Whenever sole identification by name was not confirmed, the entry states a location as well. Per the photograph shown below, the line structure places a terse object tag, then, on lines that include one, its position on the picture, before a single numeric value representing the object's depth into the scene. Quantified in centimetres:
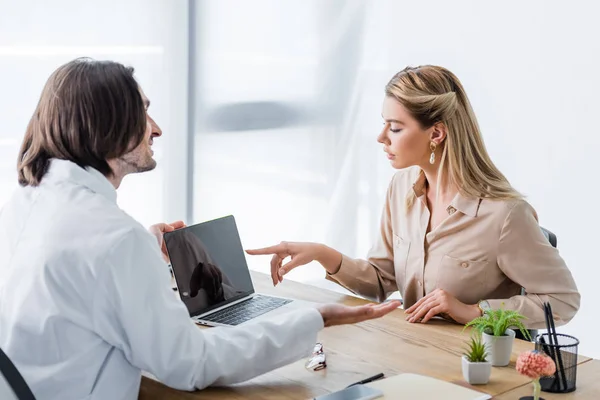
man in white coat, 297
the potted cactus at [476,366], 313
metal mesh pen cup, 310
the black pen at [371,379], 315
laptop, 358
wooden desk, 312
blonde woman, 371
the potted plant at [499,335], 324
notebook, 305
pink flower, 293
